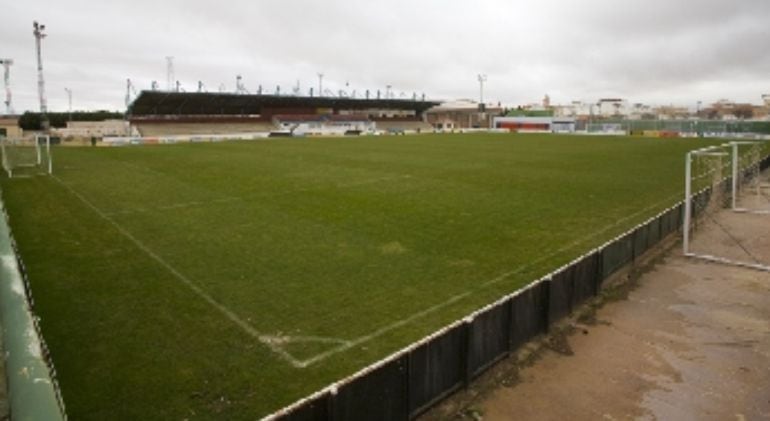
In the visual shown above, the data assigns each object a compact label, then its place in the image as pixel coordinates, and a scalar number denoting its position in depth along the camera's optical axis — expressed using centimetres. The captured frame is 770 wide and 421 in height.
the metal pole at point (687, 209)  1476
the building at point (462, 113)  14325
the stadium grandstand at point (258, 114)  8425
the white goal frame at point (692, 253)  1396
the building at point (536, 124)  9456
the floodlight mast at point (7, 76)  5486
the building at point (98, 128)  8119
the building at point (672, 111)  16130
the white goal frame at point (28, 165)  3146
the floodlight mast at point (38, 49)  5422
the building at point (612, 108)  16088
